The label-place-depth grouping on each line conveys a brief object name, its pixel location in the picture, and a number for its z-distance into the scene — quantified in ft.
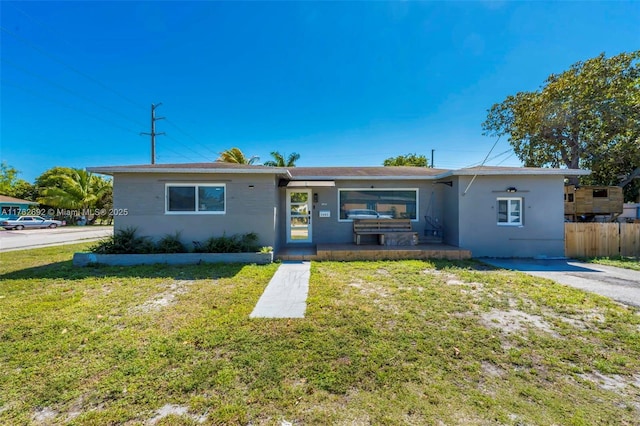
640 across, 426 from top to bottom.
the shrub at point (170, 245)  28.51
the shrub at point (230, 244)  28.53
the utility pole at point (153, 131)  61.77
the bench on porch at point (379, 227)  34.53
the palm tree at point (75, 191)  93.56
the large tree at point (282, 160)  77.82
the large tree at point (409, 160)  117.29
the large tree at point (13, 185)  123.71
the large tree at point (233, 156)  72.54
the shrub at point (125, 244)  28.25
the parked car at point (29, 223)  78.64
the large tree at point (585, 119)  49.19
